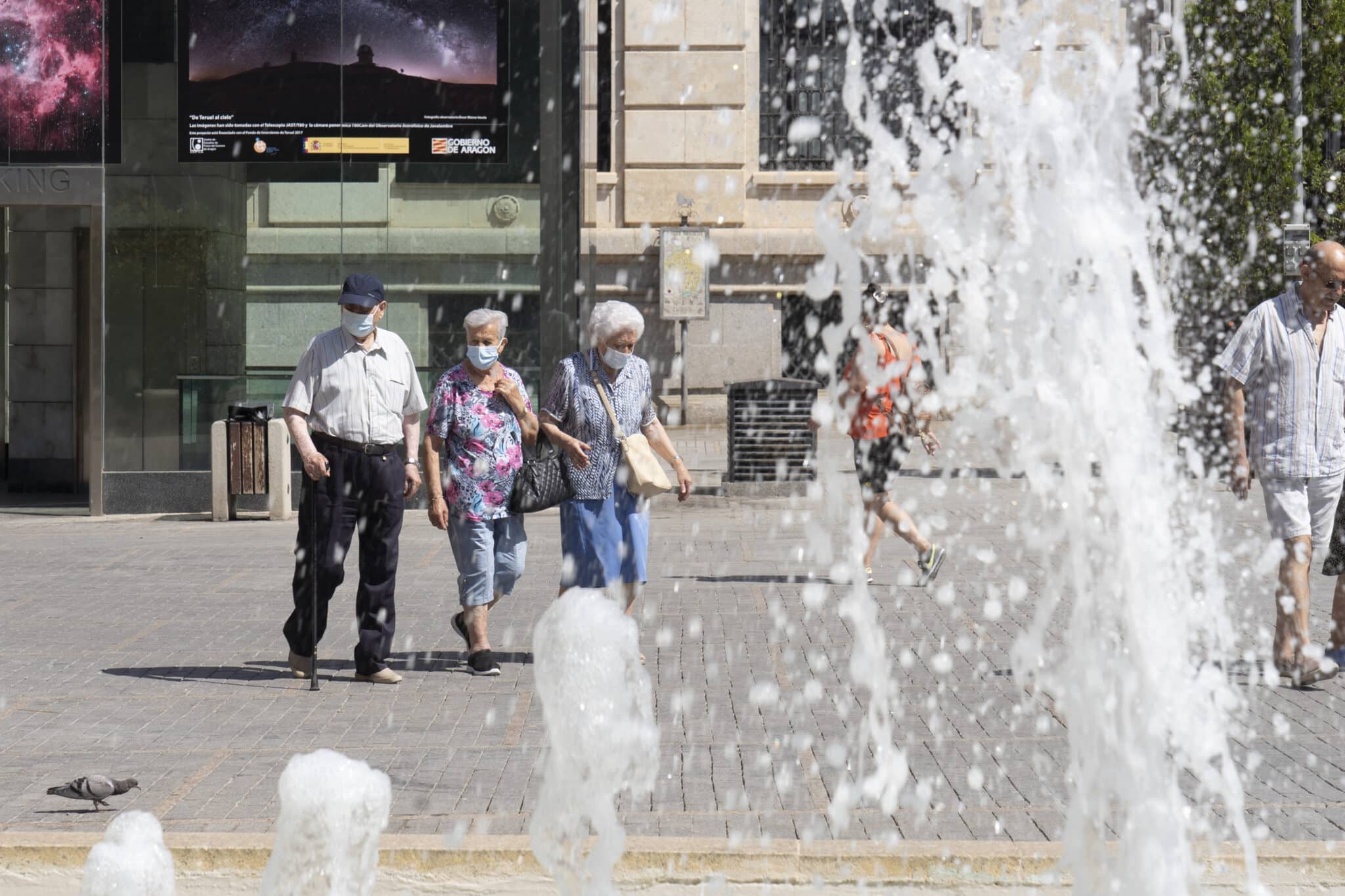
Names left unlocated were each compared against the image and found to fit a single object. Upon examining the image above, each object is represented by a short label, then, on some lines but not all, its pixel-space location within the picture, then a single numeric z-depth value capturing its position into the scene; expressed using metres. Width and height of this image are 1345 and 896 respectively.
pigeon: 10.68
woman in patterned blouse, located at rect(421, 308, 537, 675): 16.27
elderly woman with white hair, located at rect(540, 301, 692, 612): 16.09
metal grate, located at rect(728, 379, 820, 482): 33.95
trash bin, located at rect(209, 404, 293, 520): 31.55
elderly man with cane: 15.75
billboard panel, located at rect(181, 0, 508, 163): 33.47
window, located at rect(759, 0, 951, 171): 56.34
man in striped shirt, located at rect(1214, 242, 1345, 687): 15.18
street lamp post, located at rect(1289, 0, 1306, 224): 44.66
